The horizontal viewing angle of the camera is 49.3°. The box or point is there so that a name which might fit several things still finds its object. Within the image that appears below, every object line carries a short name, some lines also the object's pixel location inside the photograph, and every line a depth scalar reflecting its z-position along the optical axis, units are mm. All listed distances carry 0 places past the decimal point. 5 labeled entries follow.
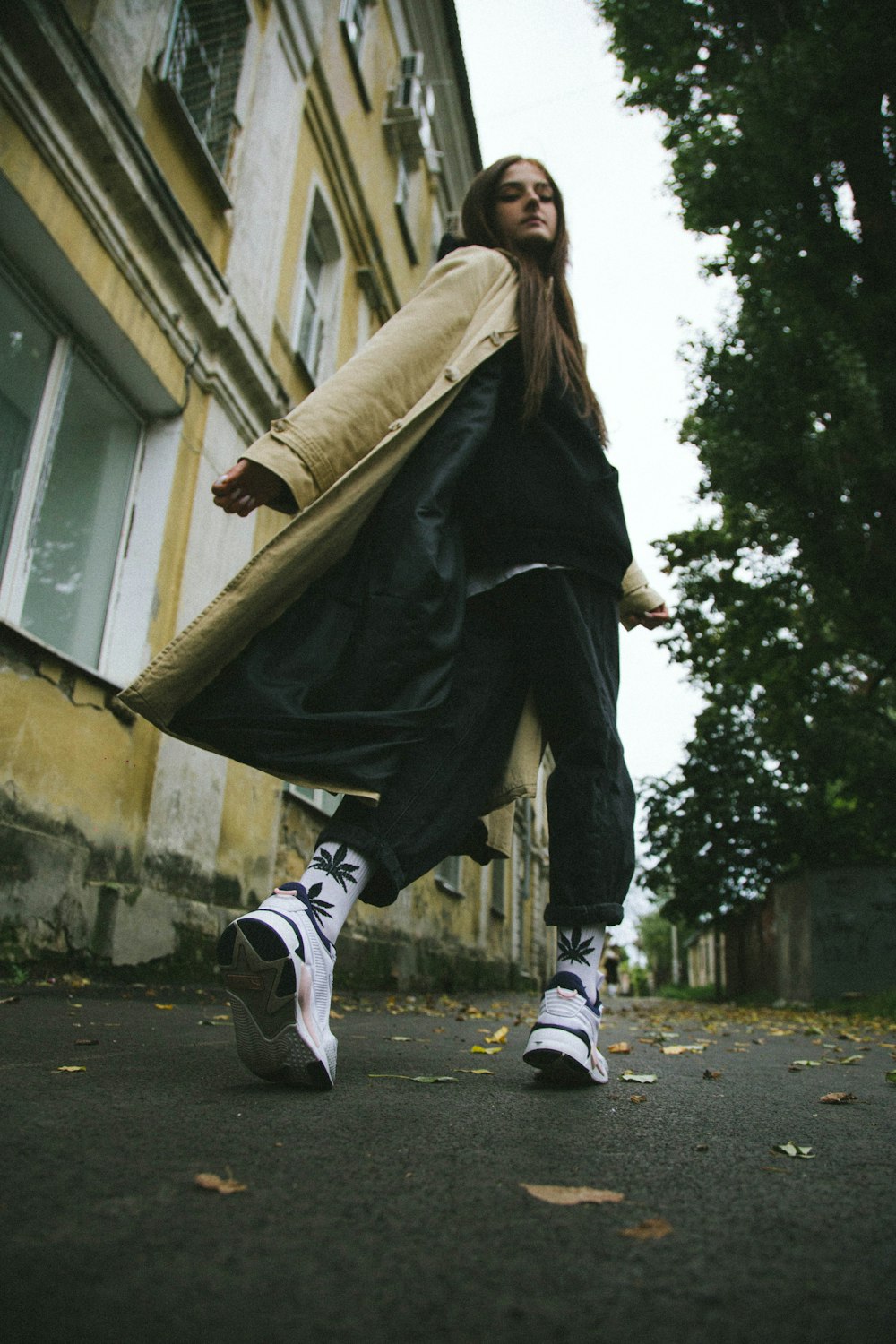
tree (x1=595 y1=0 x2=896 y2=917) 10648
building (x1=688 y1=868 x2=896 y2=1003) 11492
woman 1905
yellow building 4098
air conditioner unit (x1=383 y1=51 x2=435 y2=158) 11461
